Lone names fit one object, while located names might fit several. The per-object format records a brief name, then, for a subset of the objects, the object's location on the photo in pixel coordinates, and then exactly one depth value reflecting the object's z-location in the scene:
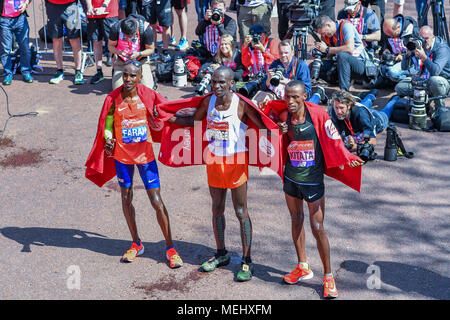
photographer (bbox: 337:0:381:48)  11.84
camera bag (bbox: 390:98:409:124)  10.30
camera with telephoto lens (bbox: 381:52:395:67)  11.46
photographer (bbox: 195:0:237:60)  11.88
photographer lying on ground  8.98
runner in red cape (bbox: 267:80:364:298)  5.98
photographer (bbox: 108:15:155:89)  10.95
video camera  10.86
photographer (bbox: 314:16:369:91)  10.98
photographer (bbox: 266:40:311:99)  10.04
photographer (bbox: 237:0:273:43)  12.45
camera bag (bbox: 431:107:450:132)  9.88
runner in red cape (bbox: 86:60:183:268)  6.58
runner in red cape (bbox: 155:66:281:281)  6.24
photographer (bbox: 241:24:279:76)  11.09
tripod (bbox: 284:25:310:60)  11.00
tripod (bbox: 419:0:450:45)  11.69
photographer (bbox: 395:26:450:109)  10.25
